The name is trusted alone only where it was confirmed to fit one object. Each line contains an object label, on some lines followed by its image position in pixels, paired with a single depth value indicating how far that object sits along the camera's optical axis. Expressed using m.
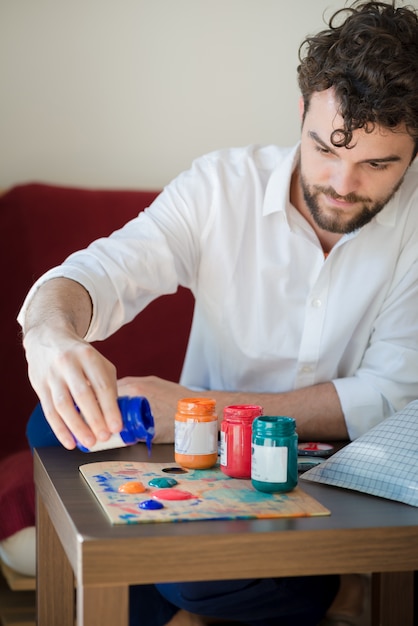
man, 1.43
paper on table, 1.08
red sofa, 2.06
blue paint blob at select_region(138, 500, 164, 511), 0.97
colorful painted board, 0.96
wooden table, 0.88
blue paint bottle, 1.01
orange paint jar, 1.15
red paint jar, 1.12
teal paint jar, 1.05
